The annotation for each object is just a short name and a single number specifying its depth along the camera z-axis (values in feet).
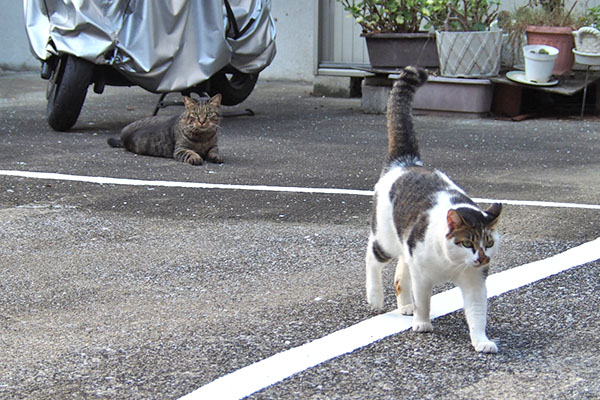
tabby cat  42.33
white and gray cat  17.37
